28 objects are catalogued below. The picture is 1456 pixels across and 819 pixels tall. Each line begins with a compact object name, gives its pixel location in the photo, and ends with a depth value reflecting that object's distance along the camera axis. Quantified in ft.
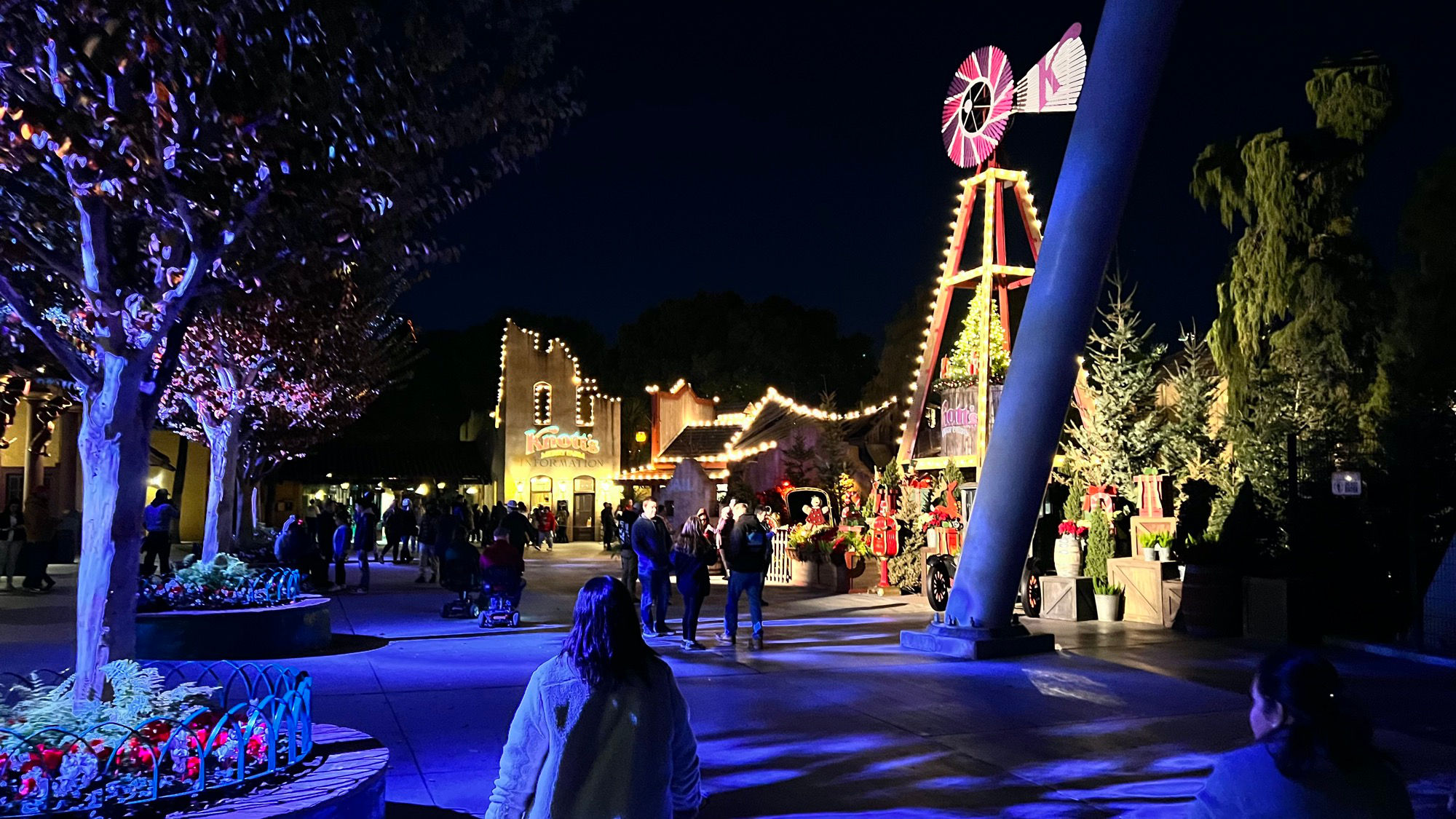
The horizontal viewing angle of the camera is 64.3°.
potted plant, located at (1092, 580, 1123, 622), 52.54
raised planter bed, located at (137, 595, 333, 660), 37.99
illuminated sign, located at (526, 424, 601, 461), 153.99
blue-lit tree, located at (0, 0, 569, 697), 20.85
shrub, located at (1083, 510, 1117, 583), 54.49
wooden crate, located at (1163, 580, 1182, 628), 49.11
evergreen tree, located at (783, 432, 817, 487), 102.47
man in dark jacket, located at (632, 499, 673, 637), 44.73
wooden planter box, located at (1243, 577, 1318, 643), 44.70
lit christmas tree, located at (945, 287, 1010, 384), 79.65
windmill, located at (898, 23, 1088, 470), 67.67
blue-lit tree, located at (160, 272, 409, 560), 55.98
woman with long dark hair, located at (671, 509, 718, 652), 42.52
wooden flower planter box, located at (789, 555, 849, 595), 71.05
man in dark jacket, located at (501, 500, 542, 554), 56.39
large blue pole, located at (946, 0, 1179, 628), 39.65
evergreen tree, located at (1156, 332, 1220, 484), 64.03
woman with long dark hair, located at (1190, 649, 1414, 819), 8.56
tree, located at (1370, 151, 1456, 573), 45.39
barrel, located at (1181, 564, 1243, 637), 46.60
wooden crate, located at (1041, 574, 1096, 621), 52.80
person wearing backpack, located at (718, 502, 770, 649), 41.96
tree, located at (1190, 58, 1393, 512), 76.48
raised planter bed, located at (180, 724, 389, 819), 15.71
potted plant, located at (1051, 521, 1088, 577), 54.03
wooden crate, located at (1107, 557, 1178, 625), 50.31
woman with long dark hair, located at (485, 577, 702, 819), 10.66
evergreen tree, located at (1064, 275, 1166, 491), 64.95
